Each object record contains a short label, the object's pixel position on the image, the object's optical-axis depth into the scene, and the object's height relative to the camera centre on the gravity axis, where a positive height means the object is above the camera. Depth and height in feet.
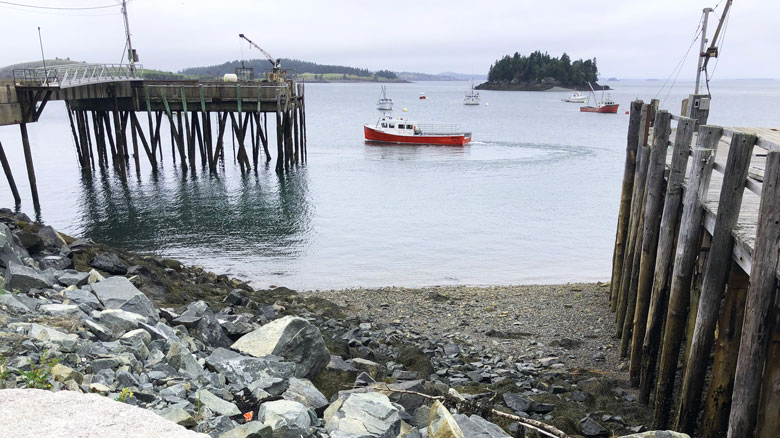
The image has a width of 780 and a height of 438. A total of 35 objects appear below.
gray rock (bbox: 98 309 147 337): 23.39 -9.32
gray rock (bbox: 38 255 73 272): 33.57 -10.16
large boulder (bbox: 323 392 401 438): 18.43 -10.50
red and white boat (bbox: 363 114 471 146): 189.26 -17.27
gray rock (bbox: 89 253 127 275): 36.65 -11.16
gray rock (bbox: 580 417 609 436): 24.39 -13.95
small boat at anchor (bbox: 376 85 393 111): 414.21 -17.38
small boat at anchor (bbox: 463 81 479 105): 466.29 -15.31
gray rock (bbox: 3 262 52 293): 26.81 -8.89
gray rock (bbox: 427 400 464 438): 16.62 -9.52
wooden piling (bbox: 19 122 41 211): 84.53 -12.35
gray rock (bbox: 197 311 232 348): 27.02 -11.32
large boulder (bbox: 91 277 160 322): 26.53 -9.71
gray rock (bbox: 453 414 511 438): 18.08 -10.42
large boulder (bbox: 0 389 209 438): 14.65 -8.40
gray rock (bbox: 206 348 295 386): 22.11 -10.64
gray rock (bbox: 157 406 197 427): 17.22 -9.48
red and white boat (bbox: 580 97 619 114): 375.06 -17.65
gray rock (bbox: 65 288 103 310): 26.23 -9.43
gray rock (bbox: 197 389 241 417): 18.86 -10.12
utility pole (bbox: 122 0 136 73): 132.46 +6.17
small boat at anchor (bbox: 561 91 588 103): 478.14 -14.78
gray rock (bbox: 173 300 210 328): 27.58 -10.96
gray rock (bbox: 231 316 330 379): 24.89 -10.98
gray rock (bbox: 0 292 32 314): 23.15 -8.64
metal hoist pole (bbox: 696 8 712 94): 48.80 +2.96
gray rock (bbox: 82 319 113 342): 22.30 -9.19
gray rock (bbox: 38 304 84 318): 23.59 -9.02
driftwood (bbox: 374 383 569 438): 20.97 -11.66
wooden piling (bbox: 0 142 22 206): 80.68 -13.86
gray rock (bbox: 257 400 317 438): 17.34 -9.86
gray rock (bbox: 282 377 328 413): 20.62 -10.91
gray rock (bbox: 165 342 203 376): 21.21 -9.78
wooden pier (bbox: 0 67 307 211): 114.32 -5.22
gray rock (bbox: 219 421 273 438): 16.55 -9.56
